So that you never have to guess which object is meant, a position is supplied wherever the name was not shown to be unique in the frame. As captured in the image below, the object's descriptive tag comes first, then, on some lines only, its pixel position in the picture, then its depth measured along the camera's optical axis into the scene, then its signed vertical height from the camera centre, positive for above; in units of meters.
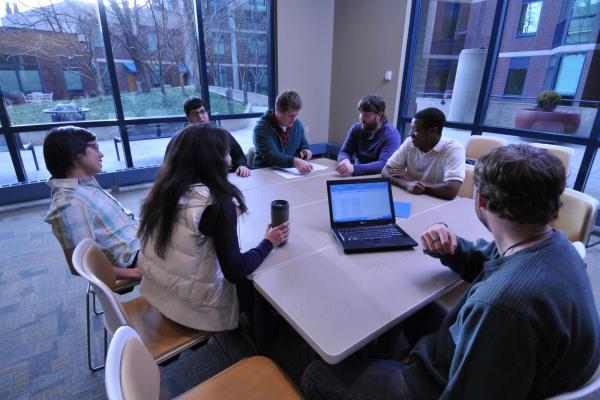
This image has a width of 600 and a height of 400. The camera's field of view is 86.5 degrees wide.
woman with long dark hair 1.08 -0.49
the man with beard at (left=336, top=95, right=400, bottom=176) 2.35 -0.45
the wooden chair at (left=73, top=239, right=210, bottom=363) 1.03 -0.90
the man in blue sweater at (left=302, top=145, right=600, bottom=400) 0.65 -0.46
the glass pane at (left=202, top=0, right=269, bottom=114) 4.29 +0.35
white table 0.90 -0.65
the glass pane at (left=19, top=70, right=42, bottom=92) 3.45 -0.05
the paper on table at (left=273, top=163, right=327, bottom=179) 2.30 -0.64
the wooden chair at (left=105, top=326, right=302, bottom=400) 0.64 -0.89
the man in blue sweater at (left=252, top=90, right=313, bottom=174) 2.42 -0.44
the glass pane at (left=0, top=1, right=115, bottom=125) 3.35 +0.16
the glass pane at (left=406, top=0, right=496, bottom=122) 3.74 +0.33
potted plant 3.22 -0.31
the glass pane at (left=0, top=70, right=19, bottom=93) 3.34 -0.06
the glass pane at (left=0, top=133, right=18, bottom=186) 3.54 -0.99
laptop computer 1.44 -0.54
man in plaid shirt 1.37 -0.54
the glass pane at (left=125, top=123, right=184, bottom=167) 4.19 -0.79
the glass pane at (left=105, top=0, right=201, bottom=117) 3.79 +0.29
